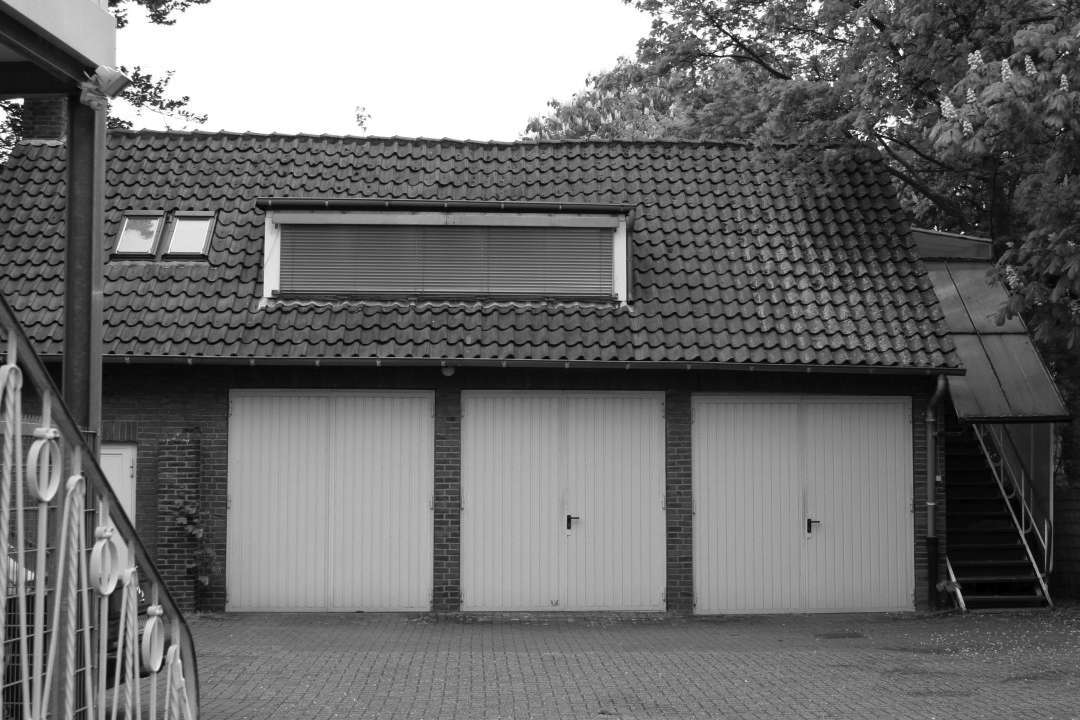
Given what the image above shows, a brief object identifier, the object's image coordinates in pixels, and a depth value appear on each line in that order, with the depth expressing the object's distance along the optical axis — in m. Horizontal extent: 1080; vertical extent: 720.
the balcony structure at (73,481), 4.84
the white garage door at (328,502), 15.80
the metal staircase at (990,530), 16.64
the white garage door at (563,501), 15.92
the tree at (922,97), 13.51
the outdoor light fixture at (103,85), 7.23
